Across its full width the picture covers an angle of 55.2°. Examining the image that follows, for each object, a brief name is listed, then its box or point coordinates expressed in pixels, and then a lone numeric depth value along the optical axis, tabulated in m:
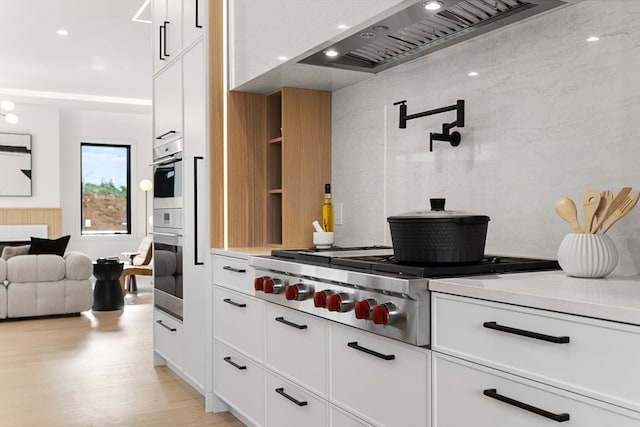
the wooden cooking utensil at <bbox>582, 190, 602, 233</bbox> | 1.69
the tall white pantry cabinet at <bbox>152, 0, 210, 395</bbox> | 3.42
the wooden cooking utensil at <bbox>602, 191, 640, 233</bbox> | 1.65
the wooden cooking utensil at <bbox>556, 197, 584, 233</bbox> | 1.75
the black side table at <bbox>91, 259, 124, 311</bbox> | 6.88
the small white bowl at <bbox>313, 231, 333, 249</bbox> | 3.17
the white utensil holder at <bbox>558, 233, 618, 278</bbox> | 1.64
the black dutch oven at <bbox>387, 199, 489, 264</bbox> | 1.81
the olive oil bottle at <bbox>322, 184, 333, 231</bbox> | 3.27
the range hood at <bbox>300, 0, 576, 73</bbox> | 2.10
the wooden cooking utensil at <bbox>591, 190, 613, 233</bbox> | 1.67
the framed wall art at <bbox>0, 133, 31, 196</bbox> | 9.22
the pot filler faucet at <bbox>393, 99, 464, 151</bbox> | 2.40
